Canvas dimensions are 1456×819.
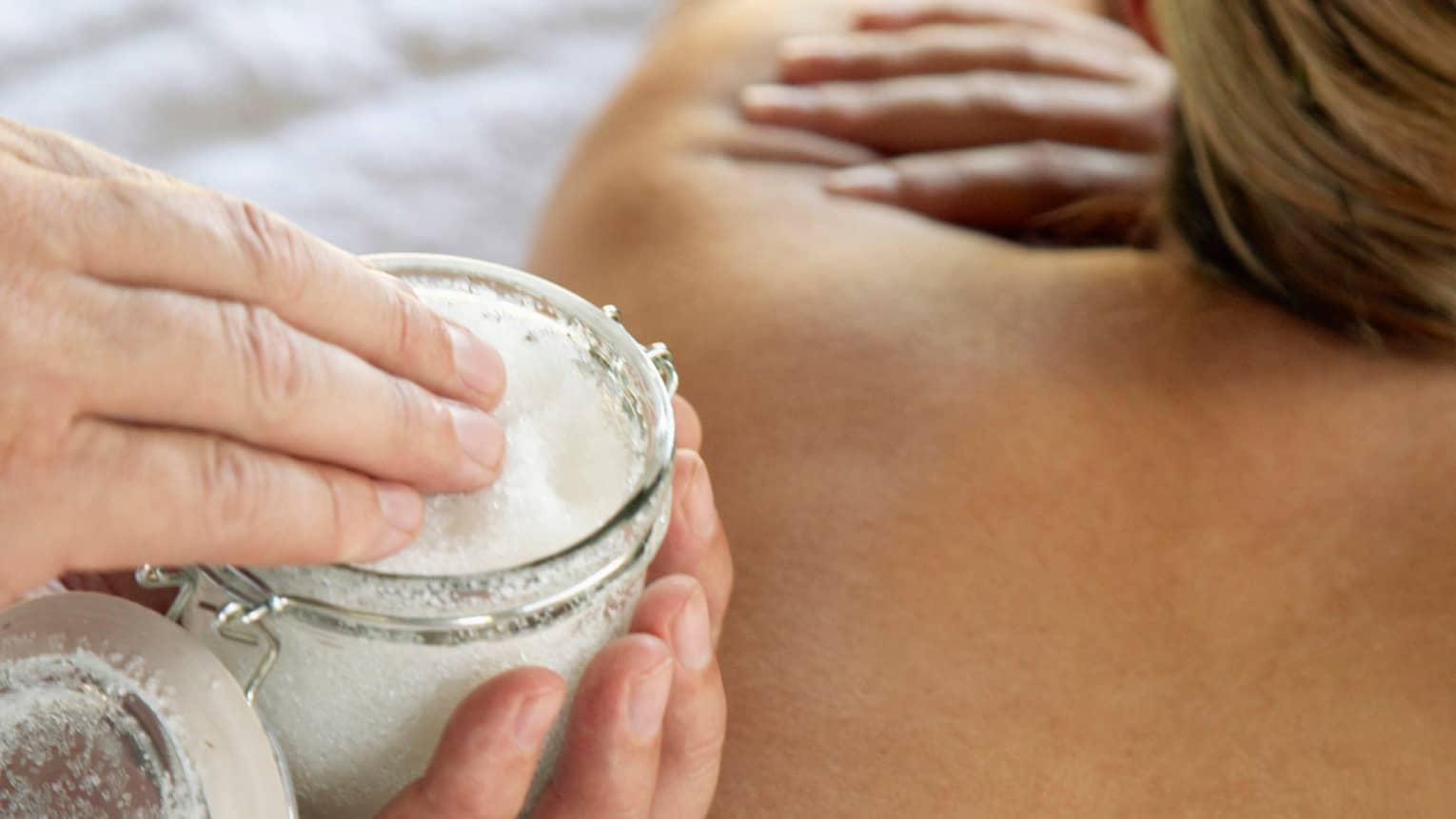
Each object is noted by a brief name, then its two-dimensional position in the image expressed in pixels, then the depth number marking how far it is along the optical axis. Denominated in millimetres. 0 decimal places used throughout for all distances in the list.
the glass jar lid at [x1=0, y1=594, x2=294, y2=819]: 593
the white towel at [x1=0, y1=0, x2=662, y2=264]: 1182
